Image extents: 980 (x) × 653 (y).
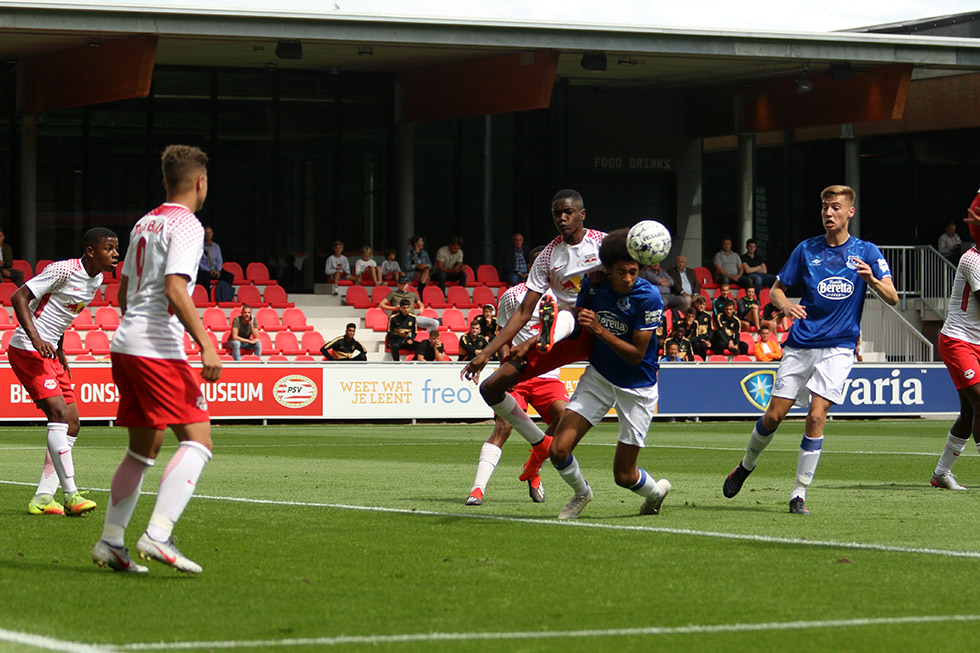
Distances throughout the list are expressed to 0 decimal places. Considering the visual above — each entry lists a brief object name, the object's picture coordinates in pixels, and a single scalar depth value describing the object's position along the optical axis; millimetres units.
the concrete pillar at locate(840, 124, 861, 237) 39312
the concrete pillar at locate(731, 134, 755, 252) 37688
